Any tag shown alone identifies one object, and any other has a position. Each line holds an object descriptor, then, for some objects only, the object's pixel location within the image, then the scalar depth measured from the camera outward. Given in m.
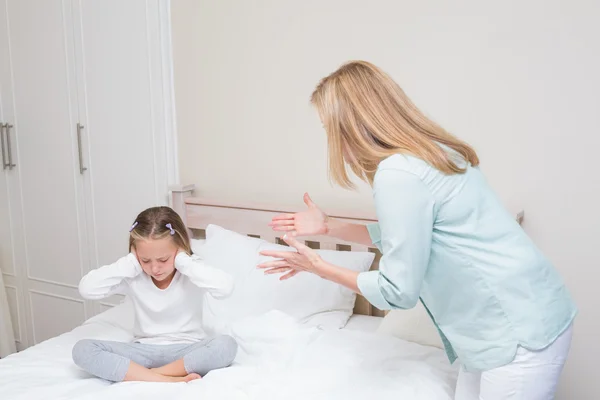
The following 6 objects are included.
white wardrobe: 2.63
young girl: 1.79
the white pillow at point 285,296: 2.10
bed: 1.57
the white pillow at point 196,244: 2.37
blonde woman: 1.25
